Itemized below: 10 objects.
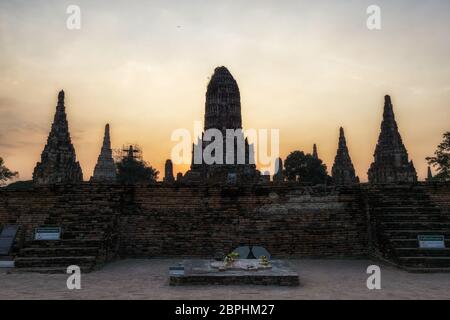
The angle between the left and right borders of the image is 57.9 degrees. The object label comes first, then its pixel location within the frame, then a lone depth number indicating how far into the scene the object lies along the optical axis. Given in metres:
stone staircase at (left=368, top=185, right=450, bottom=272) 9.28
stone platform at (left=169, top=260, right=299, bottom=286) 7.66
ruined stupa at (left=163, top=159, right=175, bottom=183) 34.69
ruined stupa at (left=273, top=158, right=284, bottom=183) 38.28
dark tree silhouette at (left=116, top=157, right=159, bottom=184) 54.88
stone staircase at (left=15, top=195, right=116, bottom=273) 9.24
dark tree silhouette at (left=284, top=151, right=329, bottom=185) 44.50
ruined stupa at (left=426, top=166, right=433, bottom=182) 49.73
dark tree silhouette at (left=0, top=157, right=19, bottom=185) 39.56
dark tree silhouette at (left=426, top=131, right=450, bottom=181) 31.27
